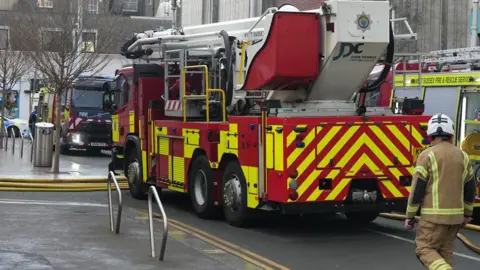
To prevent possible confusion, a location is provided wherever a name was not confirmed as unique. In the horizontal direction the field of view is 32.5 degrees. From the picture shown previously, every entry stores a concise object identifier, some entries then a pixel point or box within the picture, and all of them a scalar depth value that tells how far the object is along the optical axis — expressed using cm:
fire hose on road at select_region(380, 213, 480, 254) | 1071
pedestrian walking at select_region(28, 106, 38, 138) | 3947
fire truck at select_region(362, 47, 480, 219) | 1309
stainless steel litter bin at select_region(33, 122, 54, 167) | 2247
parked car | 4333
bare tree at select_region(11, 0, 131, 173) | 2205
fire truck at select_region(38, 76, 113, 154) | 3047
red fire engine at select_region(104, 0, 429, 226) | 1155
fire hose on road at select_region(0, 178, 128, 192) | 1756
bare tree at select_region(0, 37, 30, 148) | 3309
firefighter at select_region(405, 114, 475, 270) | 723
